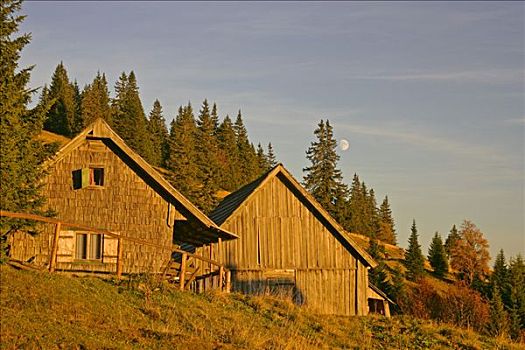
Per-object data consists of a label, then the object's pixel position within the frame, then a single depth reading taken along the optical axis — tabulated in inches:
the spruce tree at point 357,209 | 4845.7
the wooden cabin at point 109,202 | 1046.4
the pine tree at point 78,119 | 4840.1
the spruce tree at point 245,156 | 5159.5
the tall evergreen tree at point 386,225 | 5762.8
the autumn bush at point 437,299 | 2380.7
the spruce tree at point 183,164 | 3560.5
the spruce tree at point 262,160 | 5569.9
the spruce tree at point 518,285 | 2687.0
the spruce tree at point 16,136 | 766.5
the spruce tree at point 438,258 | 4252.0
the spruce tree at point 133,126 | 4458.7
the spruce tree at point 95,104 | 4719.5
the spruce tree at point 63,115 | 4965.6
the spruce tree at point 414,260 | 3914.9
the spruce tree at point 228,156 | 4756.4
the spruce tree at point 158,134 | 4995.3
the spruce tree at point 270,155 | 5827.3
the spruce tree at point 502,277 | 2898.6
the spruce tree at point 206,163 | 3636.8
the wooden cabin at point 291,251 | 1245.7
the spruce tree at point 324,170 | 3378.4
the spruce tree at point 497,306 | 2058.8
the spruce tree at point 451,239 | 4901.6
